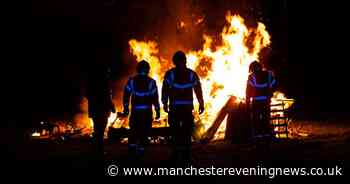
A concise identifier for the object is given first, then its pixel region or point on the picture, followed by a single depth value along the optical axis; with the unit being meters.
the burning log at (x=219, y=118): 15.29
